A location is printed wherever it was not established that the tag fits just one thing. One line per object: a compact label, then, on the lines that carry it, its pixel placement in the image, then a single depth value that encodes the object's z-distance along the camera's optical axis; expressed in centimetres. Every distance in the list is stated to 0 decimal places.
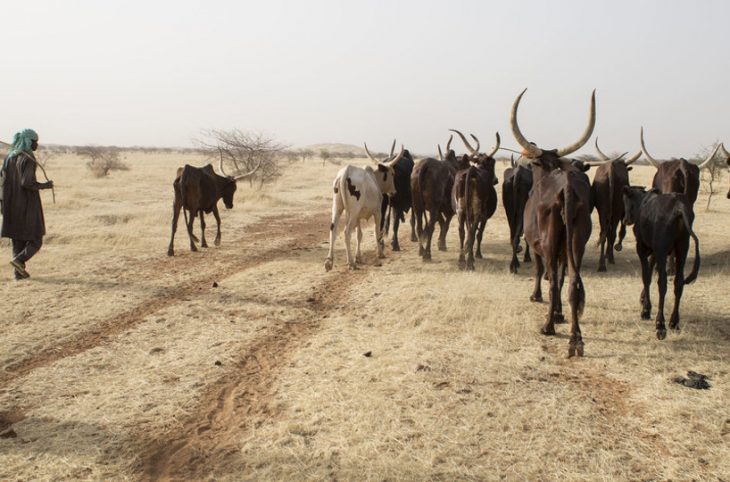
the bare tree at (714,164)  1766
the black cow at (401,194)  1171
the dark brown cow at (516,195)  905
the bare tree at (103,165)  2991
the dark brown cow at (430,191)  997
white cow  902
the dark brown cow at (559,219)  528
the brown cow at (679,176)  852
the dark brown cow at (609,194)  870
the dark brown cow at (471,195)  865
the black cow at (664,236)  573
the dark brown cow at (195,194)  1069
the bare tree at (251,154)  2338
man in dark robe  831
